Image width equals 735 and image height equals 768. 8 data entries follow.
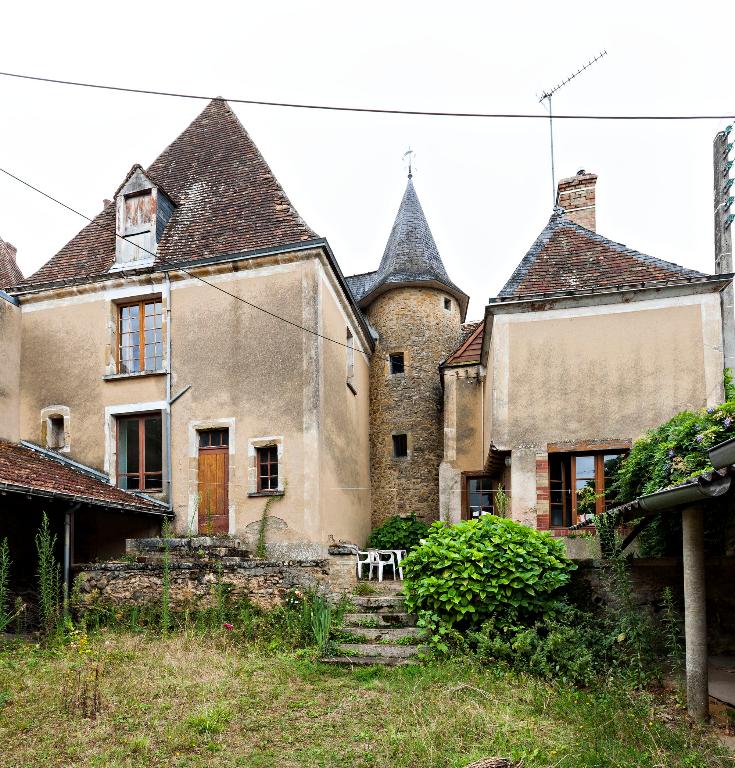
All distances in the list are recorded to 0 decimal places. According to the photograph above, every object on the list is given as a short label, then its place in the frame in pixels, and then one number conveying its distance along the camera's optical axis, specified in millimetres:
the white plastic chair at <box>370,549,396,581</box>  12791
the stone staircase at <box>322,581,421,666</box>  7363
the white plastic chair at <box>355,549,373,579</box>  11811
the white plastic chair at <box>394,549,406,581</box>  13262
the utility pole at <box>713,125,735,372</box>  10961
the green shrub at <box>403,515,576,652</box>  7367
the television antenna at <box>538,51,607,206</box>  14273
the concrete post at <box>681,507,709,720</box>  5383
